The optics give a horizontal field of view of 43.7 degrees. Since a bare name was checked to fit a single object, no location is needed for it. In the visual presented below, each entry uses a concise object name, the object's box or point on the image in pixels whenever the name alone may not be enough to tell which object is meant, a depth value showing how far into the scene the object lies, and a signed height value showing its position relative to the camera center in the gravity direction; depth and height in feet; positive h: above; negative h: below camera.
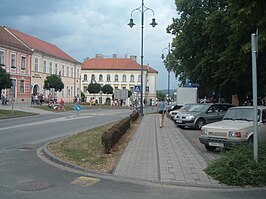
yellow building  200.44 +24.53
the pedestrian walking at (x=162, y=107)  68.43 -1.35
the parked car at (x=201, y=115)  64.59 -2.77
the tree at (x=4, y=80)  97.44 +6.03
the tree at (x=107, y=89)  274.77 +9.67
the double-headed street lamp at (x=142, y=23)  99.96 +23.90
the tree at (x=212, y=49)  55.01 +10.26
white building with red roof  354.74 +30.05
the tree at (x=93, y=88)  254.45 +9.79
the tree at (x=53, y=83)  171.22 +9.17
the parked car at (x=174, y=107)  112.43 -2.18
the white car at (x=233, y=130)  33.53 -3.01
